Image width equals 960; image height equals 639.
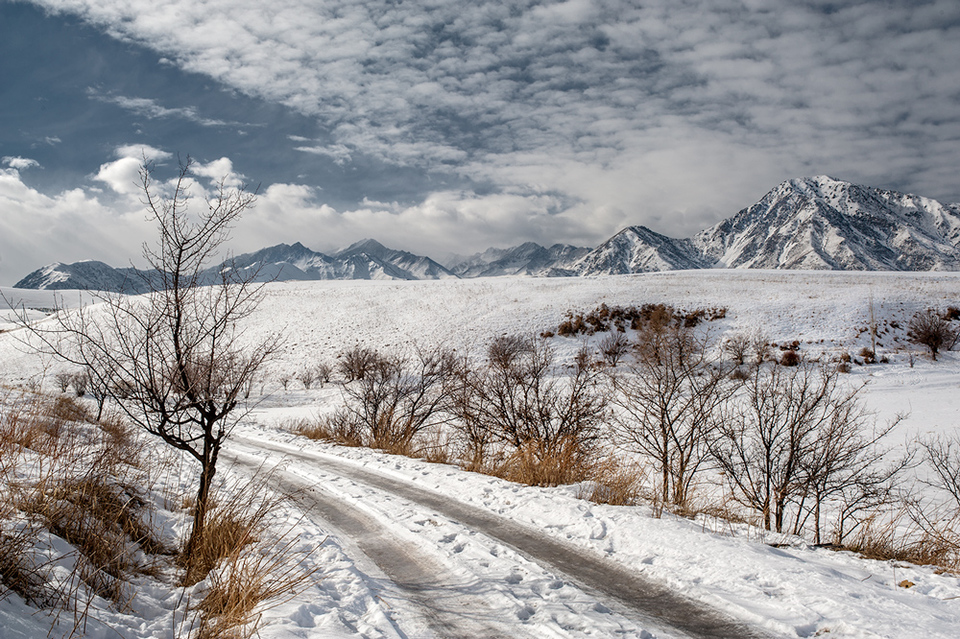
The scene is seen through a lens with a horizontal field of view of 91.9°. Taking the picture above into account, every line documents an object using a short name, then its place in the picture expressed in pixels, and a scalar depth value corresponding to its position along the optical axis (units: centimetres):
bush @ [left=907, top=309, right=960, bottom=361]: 3422
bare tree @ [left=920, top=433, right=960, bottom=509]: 1386
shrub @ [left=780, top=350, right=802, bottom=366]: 3188
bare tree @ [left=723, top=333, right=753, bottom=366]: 3230
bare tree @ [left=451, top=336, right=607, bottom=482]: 1179
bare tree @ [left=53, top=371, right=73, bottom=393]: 2918
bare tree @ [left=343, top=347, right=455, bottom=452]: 1345
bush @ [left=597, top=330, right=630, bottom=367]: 3478
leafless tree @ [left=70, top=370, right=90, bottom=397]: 2698
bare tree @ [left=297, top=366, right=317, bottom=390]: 3600
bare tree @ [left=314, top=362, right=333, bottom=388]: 3605
